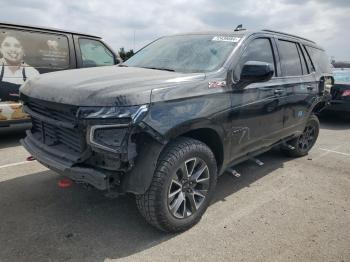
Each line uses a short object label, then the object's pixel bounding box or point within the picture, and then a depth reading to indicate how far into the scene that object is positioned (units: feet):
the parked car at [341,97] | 30.81
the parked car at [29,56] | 20.59
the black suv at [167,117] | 9.77
